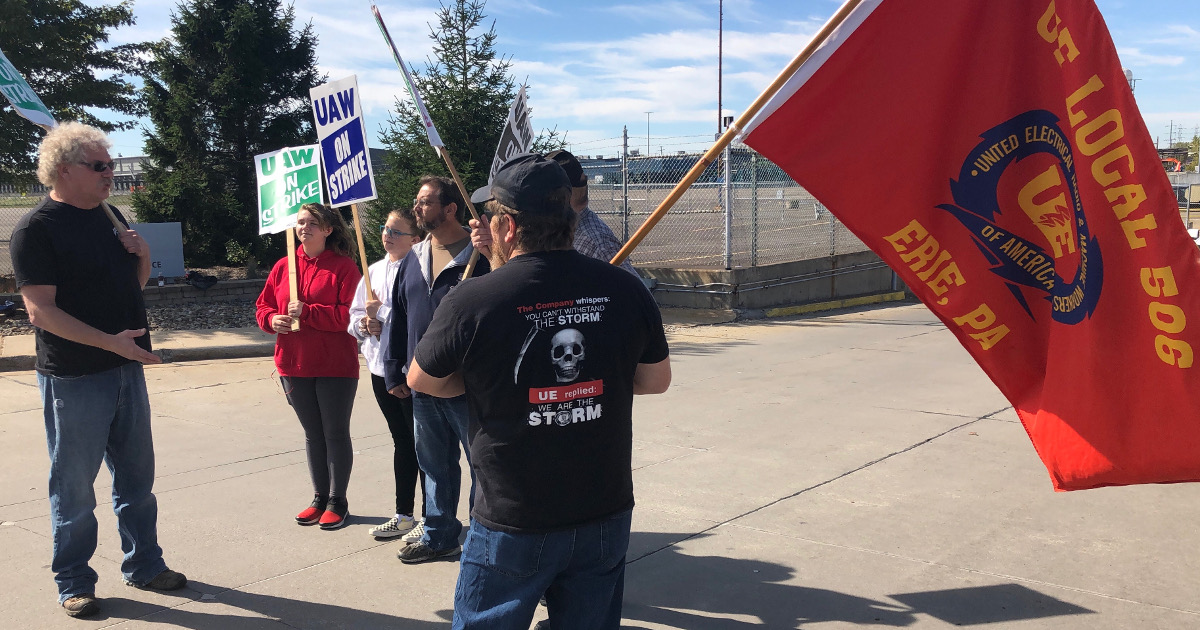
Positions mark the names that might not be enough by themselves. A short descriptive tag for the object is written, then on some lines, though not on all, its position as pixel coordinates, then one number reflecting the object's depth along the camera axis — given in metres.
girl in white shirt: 5.04
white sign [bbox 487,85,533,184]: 5.80
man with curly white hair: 3.96
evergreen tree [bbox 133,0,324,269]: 16.08
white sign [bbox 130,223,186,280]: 14.80
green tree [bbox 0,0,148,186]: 13.70
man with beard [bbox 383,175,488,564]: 4.55
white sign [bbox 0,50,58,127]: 4.41
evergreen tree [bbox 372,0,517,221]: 12.73
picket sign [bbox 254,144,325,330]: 5.70
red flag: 3.21
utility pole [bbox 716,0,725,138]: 48.72
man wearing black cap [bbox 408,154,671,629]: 2.44
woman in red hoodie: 5.19
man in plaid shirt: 4.29
